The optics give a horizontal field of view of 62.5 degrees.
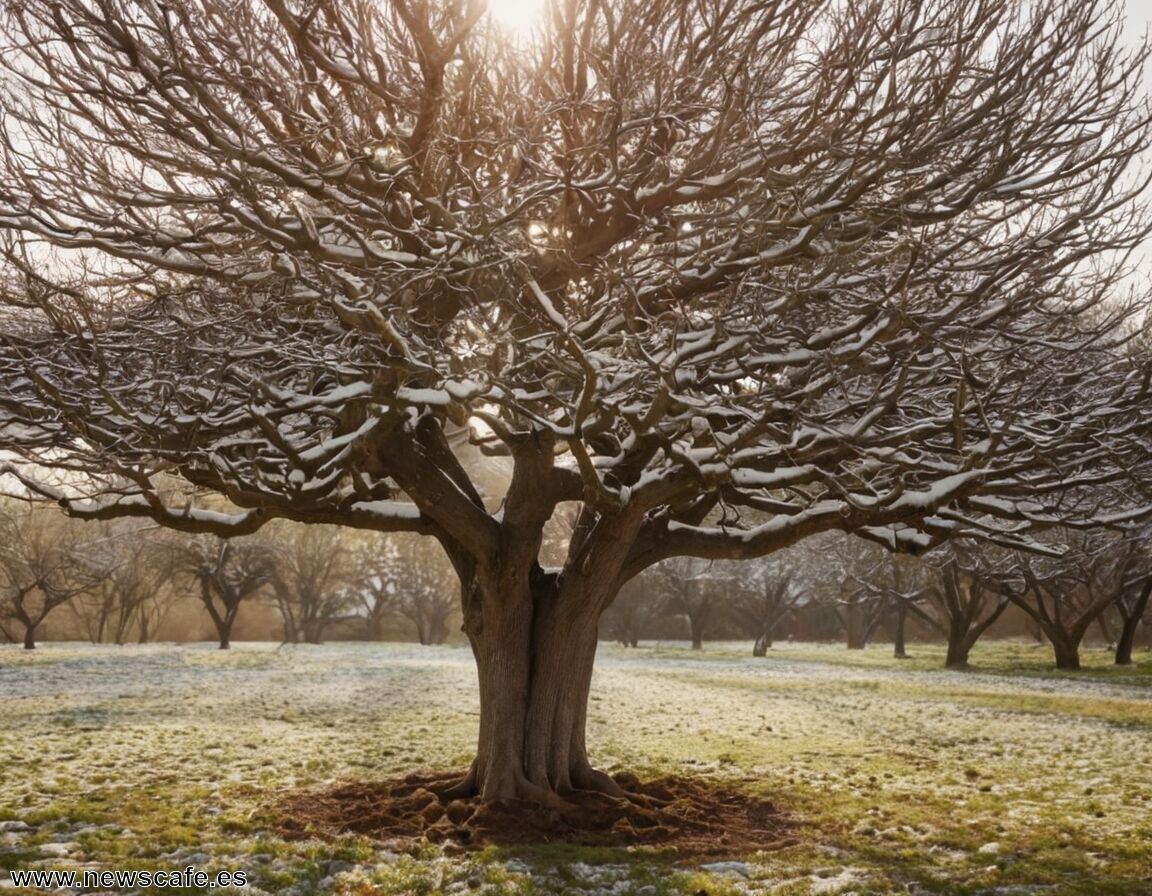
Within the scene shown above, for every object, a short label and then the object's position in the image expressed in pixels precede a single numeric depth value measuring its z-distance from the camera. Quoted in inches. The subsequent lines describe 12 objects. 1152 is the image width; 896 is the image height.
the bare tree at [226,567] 1398.9
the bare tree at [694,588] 1679.4
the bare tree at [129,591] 1401.3
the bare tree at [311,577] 1797.5
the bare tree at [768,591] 1567.4
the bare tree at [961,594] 994.7
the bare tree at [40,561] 1374.3
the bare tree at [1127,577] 919.0
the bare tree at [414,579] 2011.6
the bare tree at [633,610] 1866.4
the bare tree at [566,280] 276.2
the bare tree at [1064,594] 930.7
